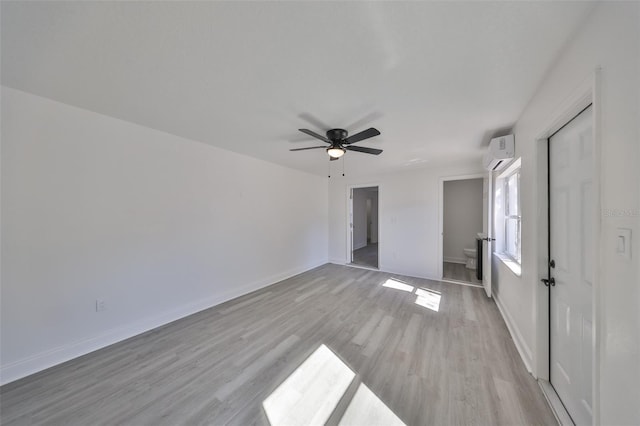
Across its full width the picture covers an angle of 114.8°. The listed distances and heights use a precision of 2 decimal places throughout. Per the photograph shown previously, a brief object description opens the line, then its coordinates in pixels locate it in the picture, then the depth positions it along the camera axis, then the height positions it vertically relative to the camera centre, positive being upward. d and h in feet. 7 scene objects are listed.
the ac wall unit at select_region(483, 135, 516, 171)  7.52 +2.42
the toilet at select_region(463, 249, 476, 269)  16.78 -3.71
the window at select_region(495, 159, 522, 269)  8.43 +0.03
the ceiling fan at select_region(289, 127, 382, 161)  7.33 +2.71
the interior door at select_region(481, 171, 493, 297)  10.72 -0.85
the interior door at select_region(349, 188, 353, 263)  18.19 -0.98
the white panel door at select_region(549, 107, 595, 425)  4.01 -1.10
